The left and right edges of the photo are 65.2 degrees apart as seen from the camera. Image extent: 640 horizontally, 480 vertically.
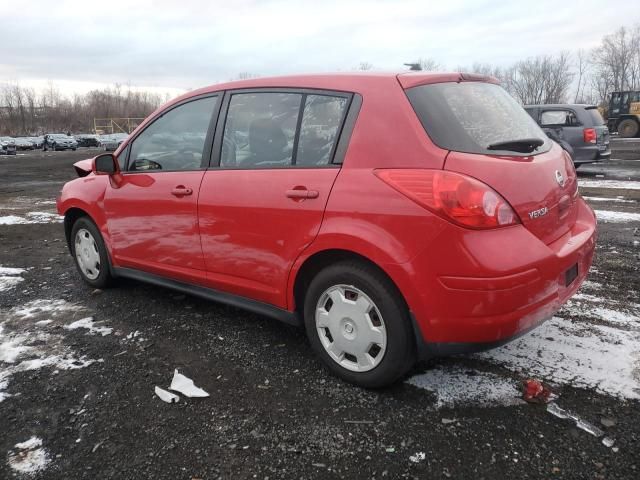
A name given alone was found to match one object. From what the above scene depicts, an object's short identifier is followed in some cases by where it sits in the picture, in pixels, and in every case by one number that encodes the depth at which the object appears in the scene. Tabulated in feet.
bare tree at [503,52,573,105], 266.36
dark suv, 40.83
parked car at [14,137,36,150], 171.22
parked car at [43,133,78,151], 161.38
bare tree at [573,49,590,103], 284.41
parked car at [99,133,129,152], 180.62
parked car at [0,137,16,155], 137.22
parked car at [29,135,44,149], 173.27
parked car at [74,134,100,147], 186.60
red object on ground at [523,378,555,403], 8.53
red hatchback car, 7.71
